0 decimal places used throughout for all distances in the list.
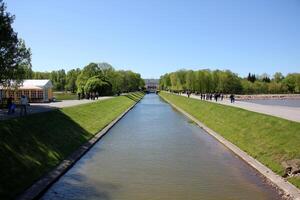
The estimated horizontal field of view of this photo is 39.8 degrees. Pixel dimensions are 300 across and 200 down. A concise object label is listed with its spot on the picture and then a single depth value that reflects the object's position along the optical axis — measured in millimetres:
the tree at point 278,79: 195612
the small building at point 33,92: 61744
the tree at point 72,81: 151225
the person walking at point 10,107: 32213
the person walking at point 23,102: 30906
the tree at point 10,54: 38312
